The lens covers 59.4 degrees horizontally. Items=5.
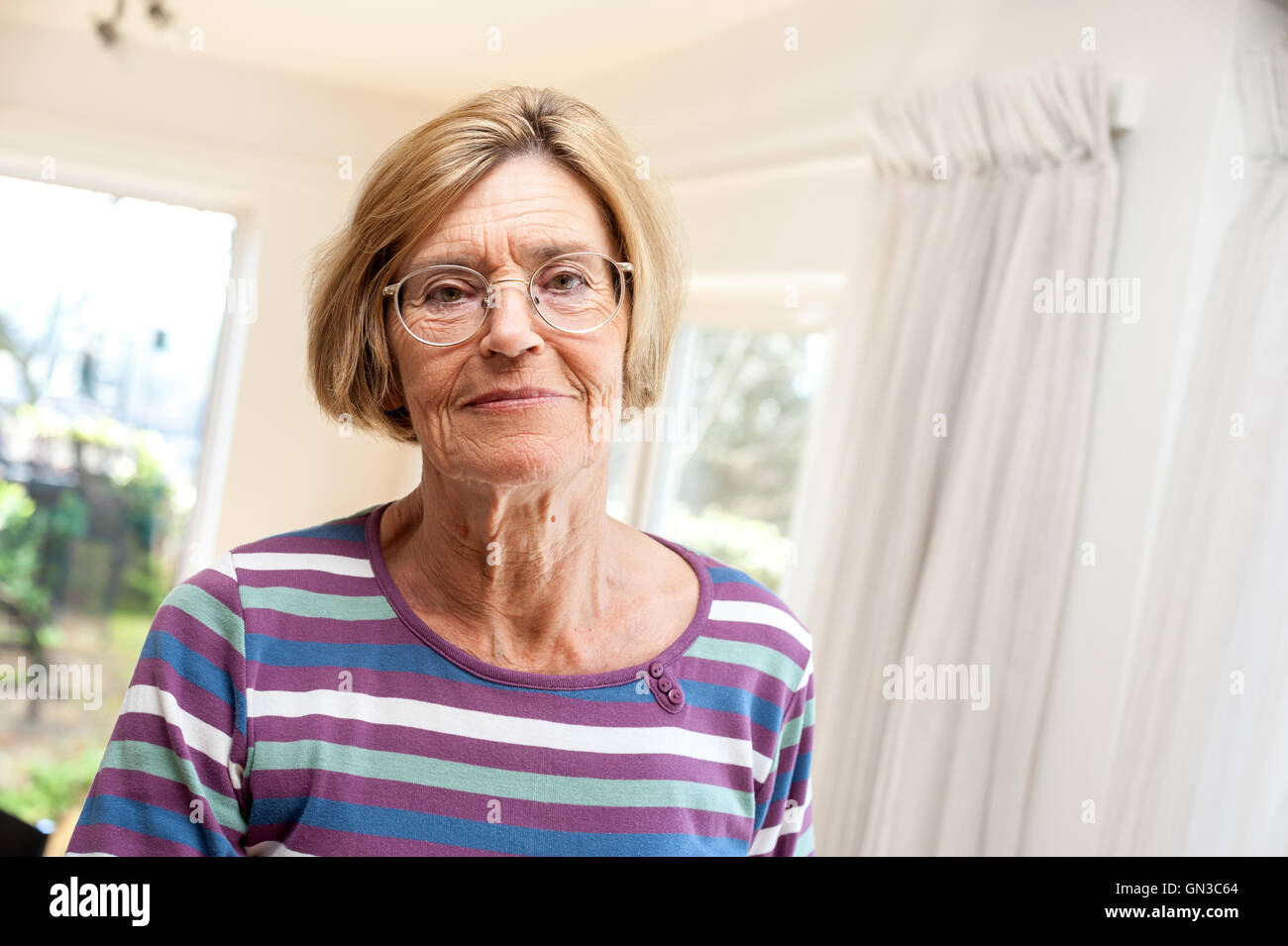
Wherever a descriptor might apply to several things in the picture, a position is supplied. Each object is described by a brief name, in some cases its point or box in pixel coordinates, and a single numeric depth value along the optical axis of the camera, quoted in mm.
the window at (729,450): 2990
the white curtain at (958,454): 1919
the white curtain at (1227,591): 1617
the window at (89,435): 4215
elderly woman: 866
